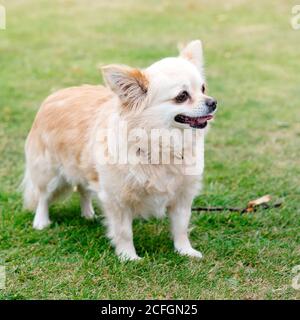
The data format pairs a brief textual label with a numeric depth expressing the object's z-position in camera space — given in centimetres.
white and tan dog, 347
